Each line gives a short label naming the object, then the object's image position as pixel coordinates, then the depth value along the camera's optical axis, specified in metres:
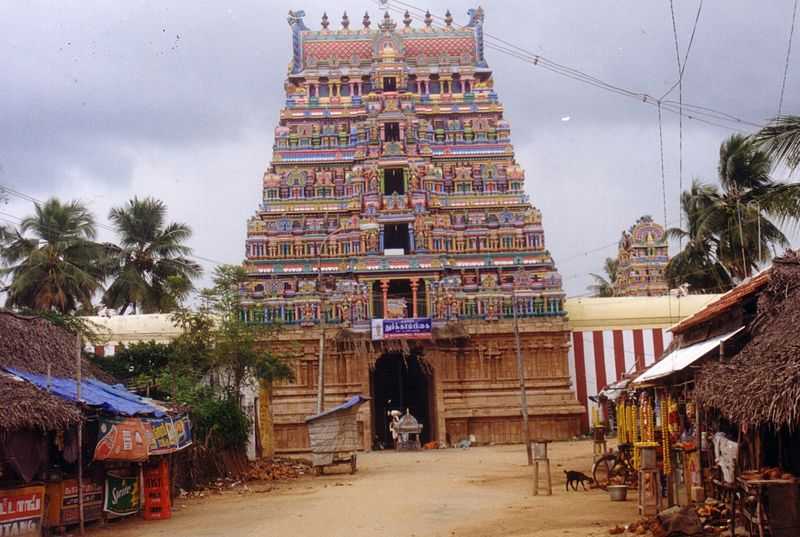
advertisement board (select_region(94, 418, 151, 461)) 15.98
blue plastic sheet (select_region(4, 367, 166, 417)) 15.85
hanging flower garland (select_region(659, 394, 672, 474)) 15.32
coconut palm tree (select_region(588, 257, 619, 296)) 68.12
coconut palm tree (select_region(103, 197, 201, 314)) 42.56
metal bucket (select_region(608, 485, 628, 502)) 16.84
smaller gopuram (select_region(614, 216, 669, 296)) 54.12
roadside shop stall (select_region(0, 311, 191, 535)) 14.00
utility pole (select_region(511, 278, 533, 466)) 31.03
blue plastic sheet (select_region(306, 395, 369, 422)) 25.31
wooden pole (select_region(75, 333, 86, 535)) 15.14
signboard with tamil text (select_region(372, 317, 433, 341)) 36.09
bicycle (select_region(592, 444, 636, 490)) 19.34
